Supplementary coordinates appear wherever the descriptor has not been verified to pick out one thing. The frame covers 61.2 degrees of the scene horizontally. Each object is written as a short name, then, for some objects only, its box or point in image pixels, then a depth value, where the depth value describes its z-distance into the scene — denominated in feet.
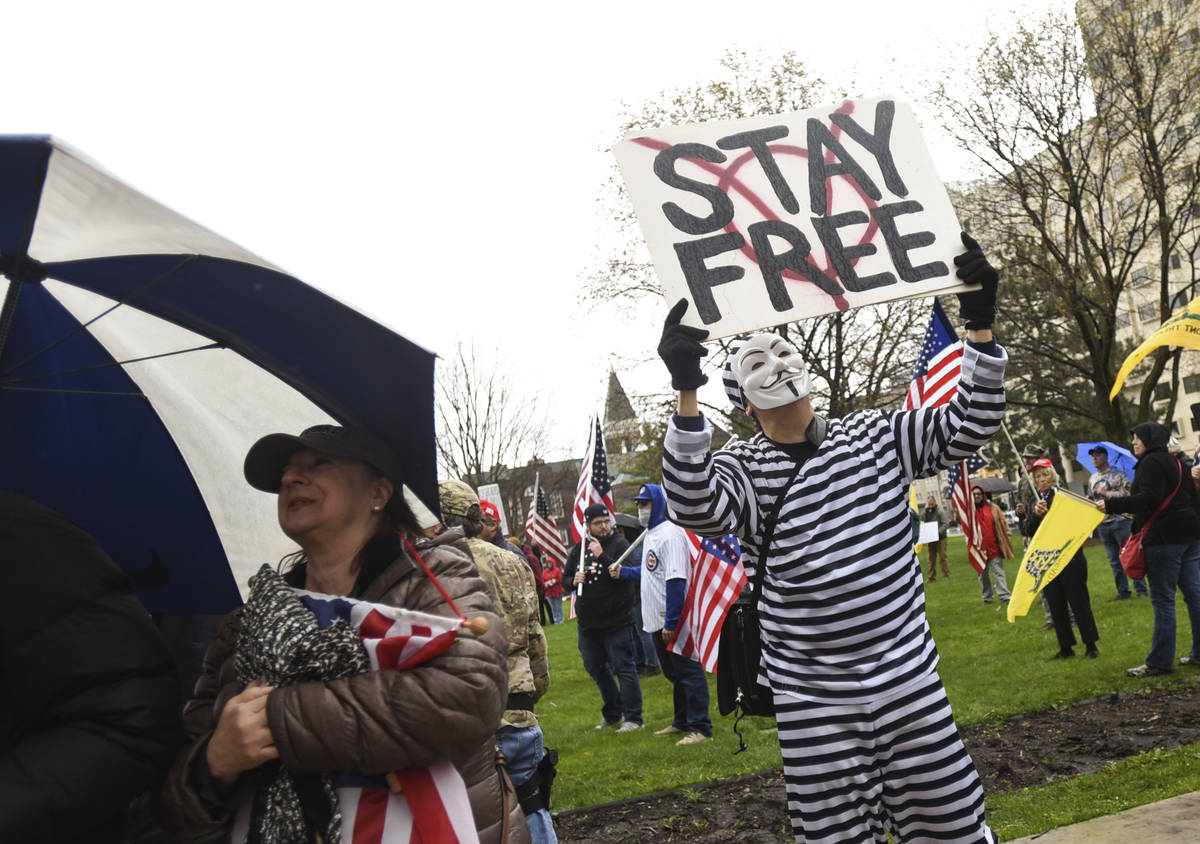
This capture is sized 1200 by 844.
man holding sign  9.70
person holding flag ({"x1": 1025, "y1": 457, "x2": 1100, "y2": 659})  31.81
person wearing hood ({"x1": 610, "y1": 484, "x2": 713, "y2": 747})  26.96
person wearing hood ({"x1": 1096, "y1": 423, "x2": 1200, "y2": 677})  26.22
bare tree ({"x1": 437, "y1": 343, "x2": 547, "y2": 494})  143.95
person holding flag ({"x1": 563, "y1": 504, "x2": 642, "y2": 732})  30.14
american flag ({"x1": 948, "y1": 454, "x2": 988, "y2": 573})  38.00
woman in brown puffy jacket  7.07
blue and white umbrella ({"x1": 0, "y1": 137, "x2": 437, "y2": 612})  7.92
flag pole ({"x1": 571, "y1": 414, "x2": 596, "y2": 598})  32.65
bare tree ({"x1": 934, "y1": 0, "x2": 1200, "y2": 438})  68.90
